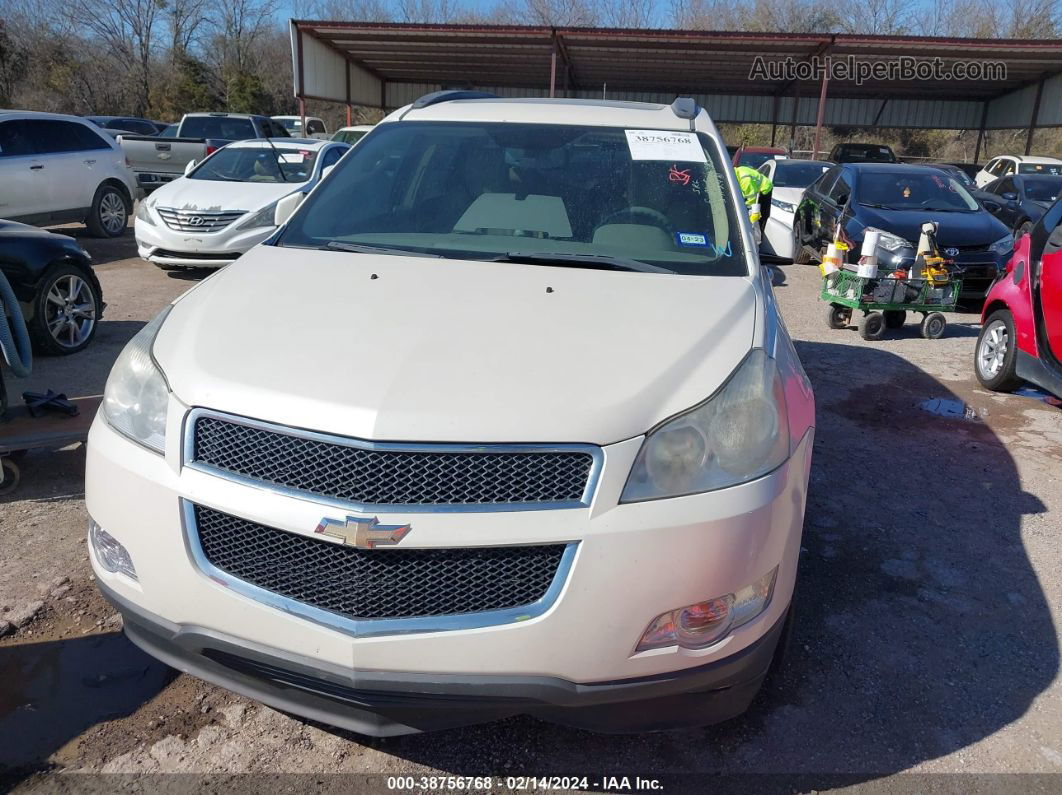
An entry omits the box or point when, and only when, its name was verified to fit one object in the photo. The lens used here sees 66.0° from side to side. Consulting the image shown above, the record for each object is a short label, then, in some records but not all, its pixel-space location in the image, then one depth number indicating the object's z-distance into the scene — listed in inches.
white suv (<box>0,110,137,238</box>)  442.3
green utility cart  311.9
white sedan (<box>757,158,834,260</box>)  559.8
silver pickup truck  666.8
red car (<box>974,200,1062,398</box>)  218.2
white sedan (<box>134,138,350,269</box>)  371.6
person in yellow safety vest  351.6
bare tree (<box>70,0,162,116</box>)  1694.1
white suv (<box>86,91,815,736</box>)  77.3
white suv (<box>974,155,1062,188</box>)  732.0
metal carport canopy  765.9
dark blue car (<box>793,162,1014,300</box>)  364.8
